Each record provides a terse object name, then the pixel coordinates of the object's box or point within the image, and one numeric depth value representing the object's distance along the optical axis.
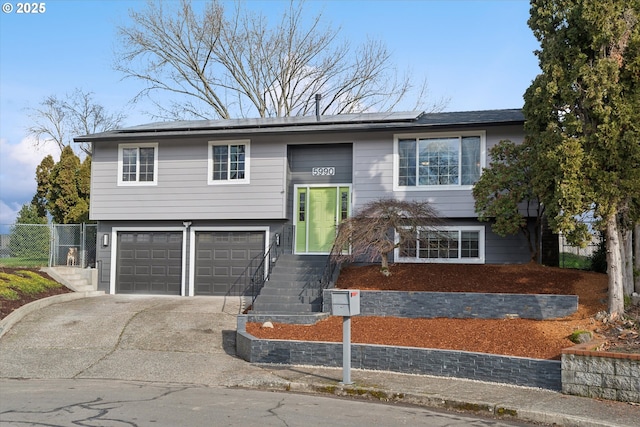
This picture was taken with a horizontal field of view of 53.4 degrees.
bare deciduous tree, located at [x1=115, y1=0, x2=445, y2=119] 33.25
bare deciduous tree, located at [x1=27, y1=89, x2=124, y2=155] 41.12
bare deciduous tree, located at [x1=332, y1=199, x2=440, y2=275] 15.43
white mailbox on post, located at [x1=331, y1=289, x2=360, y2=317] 10.16
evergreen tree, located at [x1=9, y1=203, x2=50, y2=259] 20.92
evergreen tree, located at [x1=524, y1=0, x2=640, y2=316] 11.66
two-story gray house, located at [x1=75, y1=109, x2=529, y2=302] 17.84
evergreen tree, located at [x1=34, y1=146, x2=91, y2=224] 24.39
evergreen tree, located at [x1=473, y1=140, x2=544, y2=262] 15.41
